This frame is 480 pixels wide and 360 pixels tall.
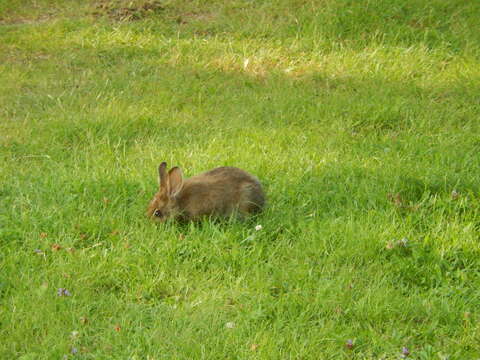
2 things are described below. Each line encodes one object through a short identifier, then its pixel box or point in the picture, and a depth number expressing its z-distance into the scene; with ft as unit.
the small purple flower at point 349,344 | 22.94
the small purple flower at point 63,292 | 25.12
